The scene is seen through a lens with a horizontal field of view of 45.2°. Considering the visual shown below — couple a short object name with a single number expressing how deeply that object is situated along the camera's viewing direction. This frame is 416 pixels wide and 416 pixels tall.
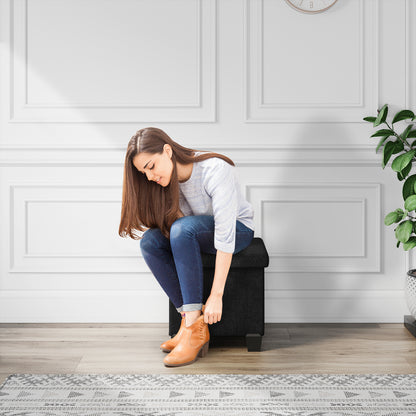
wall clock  2.32
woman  1.76
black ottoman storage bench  1.92
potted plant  2.03
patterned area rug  1.41
